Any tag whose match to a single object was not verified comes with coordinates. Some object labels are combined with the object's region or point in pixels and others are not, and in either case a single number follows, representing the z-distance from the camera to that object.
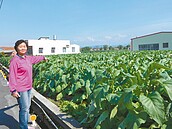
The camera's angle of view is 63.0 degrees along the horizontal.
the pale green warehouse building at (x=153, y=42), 29.20
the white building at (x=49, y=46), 31.43
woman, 2.65
